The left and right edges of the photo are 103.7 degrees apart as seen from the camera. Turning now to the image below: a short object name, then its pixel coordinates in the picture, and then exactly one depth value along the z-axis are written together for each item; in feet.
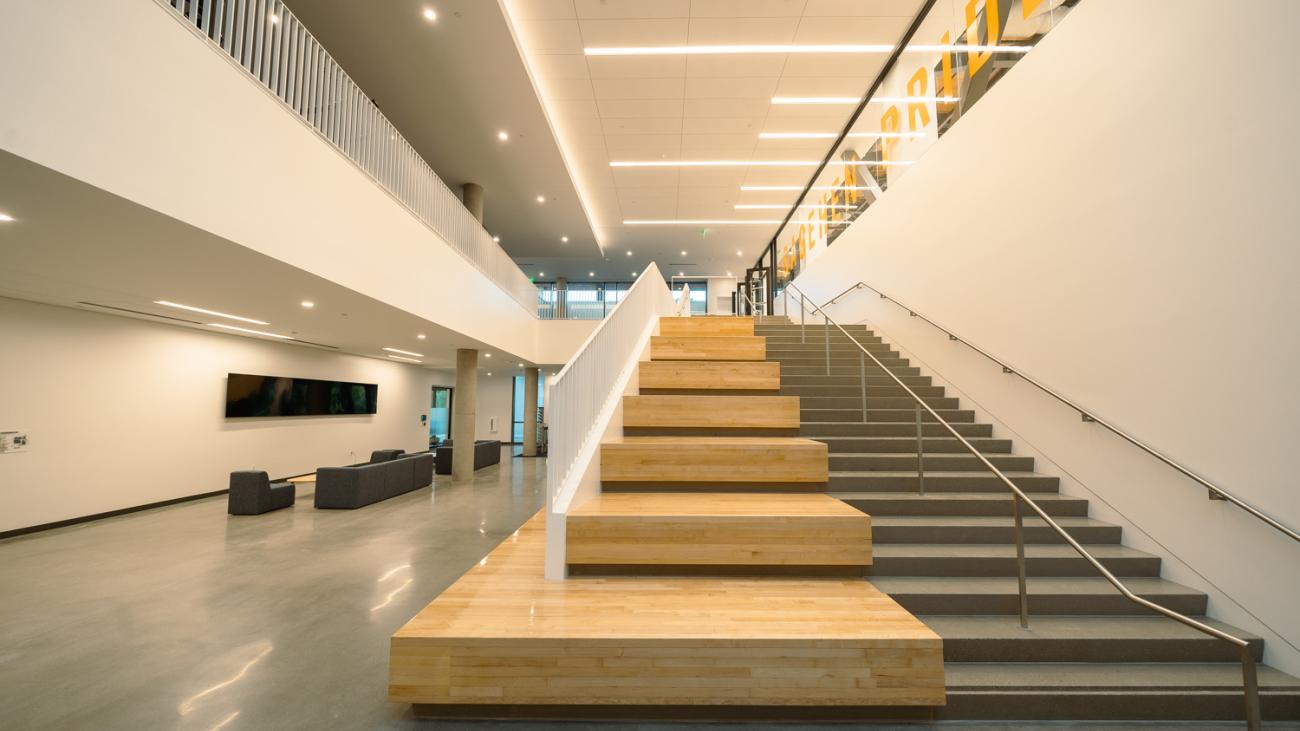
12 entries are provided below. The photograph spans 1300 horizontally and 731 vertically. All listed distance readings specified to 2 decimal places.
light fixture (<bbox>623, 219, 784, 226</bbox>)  50.42
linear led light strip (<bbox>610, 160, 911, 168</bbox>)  37.96
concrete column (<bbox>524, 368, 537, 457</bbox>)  56.49
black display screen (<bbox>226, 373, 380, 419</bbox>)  34.12
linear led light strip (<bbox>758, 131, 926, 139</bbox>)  34.65
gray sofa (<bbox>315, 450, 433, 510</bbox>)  28.17
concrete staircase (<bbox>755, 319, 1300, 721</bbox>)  8.84
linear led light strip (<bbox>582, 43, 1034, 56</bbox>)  26.07
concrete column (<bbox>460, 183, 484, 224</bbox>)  38.96
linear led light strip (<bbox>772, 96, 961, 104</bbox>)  30.71
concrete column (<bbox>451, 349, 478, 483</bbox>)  38.60
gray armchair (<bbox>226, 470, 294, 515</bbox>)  26.48
